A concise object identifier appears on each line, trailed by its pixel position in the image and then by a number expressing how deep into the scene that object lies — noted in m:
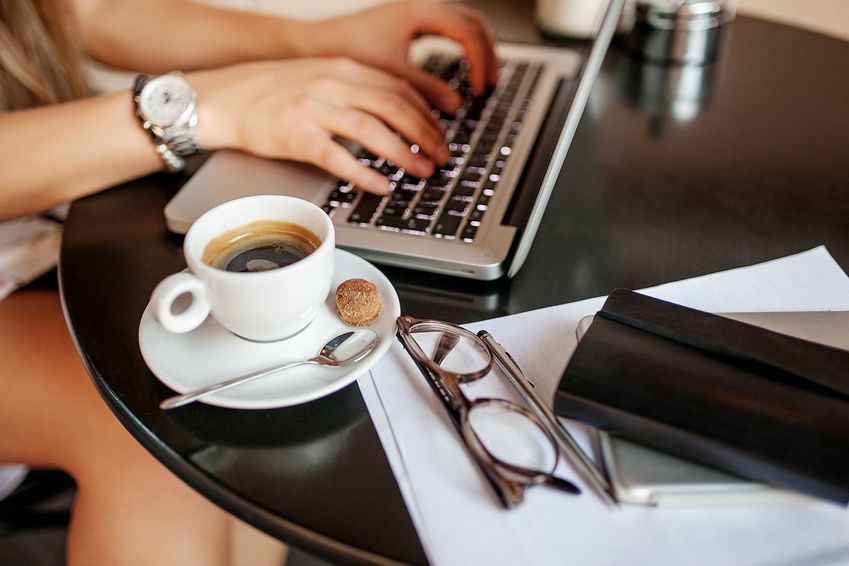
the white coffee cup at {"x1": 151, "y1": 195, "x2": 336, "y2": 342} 0.47
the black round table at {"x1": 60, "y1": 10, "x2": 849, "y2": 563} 0.44
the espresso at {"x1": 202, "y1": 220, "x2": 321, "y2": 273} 0.52
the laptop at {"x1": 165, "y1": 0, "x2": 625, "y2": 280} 0.60
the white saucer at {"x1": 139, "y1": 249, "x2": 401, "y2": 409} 0.47
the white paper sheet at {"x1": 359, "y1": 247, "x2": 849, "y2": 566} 0.39
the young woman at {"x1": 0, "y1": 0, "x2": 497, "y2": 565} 0.65
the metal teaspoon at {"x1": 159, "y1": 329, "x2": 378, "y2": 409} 0.46
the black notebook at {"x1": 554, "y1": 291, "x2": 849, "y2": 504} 0.39
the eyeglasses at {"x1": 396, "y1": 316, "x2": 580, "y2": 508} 0.42
